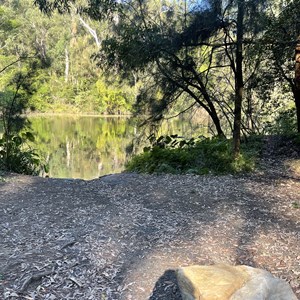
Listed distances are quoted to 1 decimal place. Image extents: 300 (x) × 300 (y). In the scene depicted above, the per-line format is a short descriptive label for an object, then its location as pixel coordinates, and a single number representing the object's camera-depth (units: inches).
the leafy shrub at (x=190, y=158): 224.8
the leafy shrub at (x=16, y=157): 254.8
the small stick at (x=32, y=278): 86.6
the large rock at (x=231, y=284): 77.2
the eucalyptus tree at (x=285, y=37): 207.0
